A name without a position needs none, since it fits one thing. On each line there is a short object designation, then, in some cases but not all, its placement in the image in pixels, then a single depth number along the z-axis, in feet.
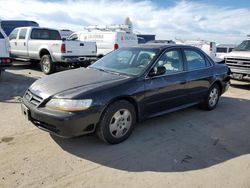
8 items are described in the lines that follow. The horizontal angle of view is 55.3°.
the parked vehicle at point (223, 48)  52.31
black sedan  11.05
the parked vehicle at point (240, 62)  28.89
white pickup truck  30.60
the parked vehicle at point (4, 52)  24.89
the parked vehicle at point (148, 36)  112.94
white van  40.11
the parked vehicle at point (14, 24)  71.68
